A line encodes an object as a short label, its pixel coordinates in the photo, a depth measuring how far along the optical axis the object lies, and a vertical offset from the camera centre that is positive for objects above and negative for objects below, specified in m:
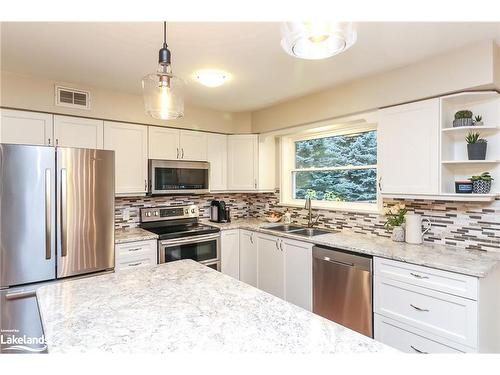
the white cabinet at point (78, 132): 2.70 +0.51
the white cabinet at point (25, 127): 2.45 +0.50
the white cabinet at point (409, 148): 2.20 +0.29
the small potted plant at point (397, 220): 2.56 -0.32
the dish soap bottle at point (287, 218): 3.73 -0.42
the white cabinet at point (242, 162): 3.83 +0.30
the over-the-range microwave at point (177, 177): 3.21 +0.10
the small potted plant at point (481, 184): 2.04 +0.00
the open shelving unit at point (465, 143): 2.08 +0.32
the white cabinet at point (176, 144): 3.28 +0.48
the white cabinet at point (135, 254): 2.73 -0.66
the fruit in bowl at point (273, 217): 3.81 -0.42
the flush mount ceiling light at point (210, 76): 2.42 +0.89
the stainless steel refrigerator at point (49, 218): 2.08 -0.25
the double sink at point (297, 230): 3.16 -0.51
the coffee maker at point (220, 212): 3.81 -0.35
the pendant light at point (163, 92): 1.36 +0.45
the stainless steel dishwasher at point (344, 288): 2.29 -0.85
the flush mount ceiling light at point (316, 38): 0.85 +0.46
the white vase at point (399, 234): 2.55 -0.43
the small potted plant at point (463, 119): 2.11 +0.47
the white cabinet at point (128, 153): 3.00 +0.33
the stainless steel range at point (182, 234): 3.01 -0.53
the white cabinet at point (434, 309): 1.77 -0.82
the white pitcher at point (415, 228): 2.45 -0.36
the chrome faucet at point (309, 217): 3.33 -0.36
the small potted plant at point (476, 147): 2.09 +0.26
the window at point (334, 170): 3.05 +0.17
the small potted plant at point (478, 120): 2.16 +0.47
